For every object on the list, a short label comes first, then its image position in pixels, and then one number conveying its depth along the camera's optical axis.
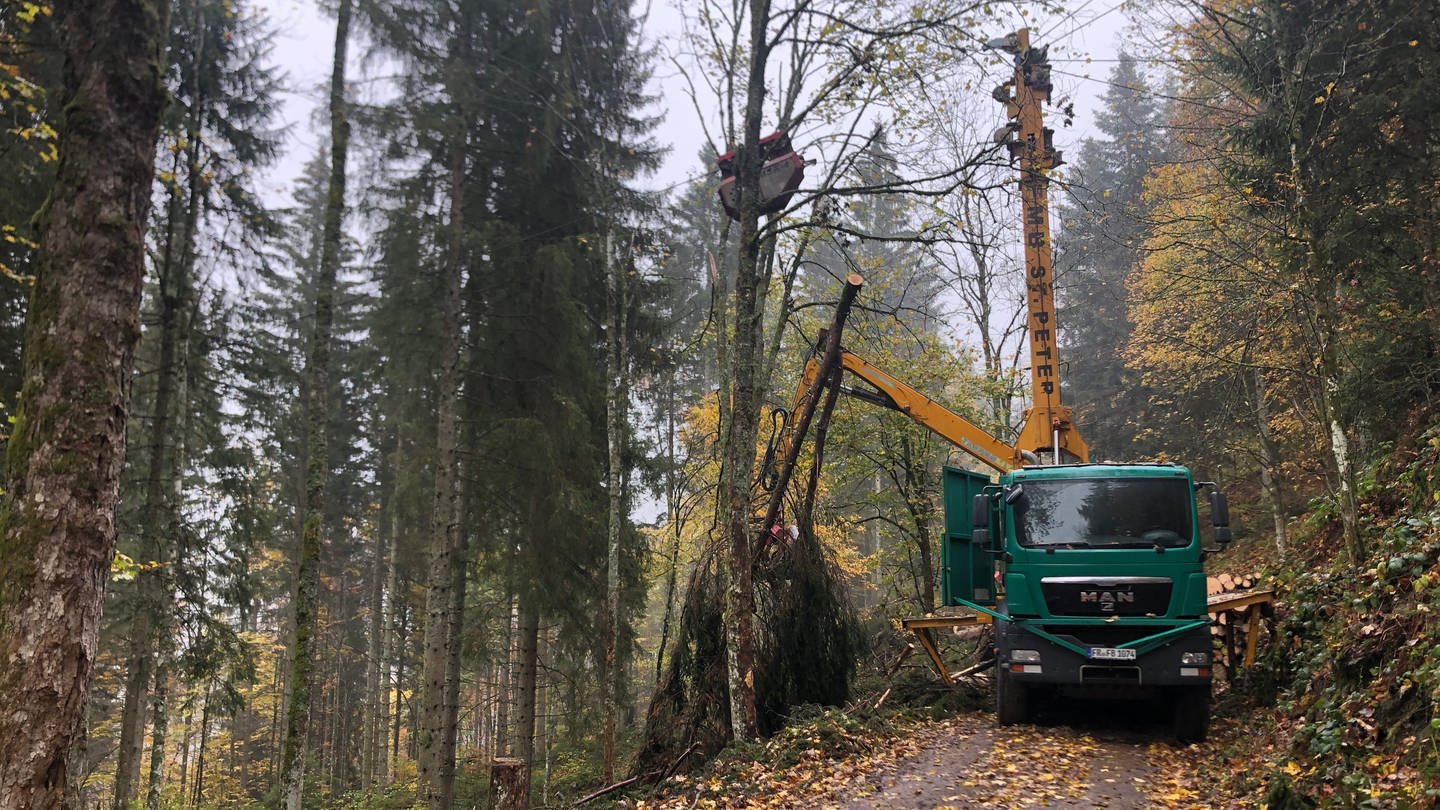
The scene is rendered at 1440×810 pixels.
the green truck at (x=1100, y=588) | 7.25
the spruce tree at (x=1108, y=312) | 24.44
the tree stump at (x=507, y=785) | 5.99
